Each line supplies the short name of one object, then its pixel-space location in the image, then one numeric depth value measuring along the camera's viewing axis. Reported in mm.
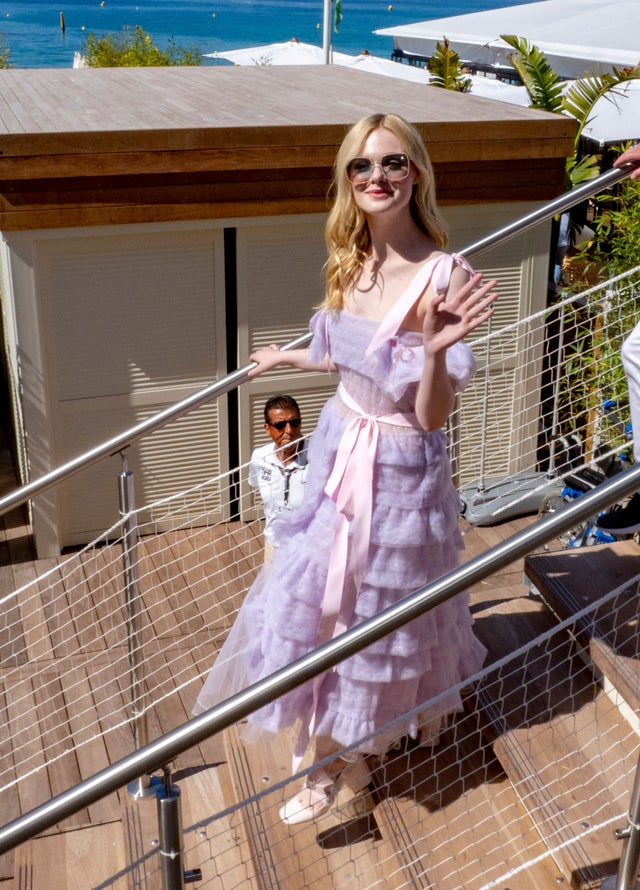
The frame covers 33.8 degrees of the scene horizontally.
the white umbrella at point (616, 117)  10594
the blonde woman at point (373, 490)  2502
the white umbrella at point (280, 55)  18141
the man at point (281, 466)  4012
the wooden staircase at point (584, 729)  2412
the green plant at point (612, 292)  5715
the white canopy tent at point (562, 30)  13070
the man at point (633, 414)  2557
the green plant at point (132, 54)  17094
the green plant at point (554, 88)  9734
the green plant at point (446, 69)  11266
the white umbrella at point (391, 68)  15431
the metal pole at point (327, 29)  15930
